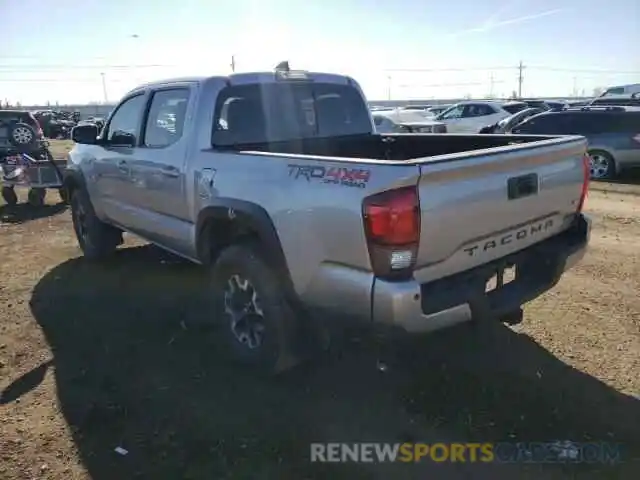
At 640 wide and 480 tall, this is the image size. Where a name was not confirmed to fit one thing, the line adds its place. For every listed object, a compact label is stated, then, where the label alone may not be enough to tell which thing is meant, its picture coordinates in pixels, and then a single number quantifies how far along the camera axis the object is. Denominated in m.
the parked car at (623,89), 29.92
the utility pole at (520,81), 114.69
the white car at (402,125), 18.42
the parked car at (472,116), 21.41
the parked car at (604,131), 12.77
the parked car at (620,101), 19.07
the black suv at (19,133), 12.96
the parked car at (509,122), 17.58
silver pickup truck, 2.82
